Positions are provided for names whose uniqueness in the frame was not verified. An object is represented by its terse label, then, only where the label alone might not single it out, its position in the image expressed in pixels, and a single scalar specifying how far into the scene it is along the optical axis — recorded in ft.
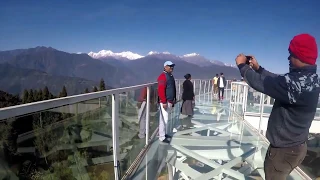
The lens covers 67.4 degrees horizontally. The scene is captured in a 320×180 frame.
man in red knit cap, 4.88
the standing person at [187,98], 24.18
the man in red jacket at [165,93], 14.25
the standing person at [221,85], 45.21
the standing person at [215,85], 47.85
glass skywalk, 4.06
